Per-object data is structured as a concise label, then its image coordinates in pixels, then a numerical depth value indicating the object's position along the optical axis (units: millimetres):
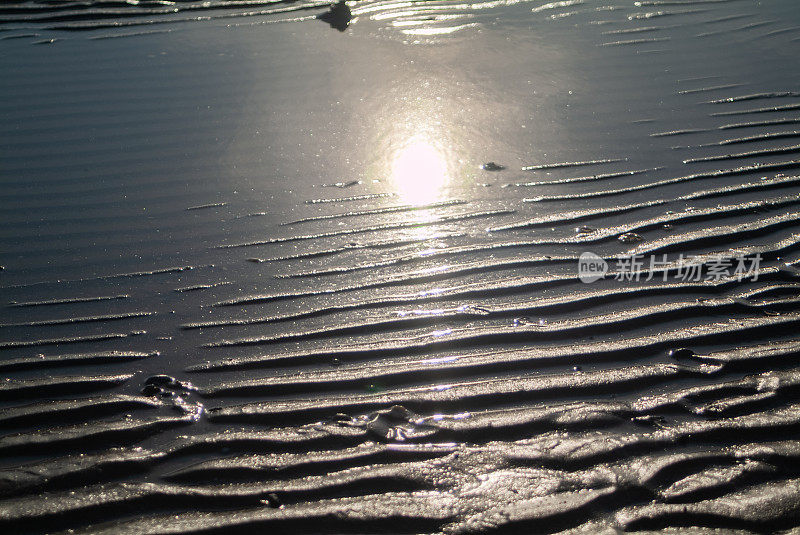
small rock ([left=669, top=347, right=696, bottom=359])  2385
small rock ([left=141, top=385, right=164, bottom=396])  2301
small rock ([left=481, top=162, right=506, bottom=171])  3695
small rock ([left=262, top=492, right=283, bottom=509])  1847
